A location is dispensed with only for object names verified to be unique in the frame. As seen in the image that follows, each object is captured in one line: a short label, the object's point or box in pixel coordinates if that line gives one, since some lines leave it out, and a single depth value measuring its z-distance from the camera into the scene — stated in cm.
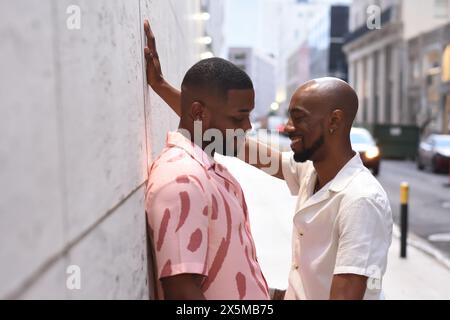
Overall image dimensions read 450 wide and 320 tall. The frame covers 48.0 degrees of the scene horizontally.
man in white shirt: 184
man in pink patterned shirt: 145
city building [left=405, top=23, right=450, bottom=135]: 2858
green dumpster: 2520
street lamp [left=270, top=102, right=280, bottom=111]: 11099
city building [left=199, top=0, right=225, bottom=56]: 1545
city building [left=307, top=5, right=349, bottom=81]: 6775
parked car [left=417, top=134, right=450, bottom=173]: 1829
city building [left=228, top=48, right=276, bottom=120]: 10559
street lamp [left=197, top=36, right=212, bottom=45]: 1286
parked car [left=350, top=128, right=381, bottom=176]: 1644
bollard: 680
